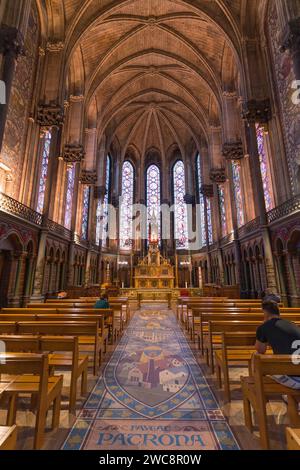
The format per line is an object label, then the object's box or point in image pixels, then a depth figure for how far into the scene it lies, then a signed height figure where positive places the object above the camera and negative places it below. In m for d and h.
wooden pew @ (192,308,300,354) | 4.98 -0.65
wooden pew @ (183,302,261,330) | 7.27 -0.61
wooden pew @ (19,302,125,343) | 5.97 -0.64
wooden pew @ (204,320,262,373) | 4.12 -0.70
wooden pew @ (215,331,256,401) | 3.31 -0.86
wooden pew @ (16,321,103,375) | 3.93 -0.71
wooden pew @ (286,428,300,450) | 1.54 -1.03
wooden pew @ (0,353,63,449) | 2.24 -1.08
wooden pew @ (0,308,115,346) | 4.78 -0.64
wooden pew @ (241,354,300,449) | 2.20 -1.06
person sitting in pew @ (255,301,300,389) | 2.48 -0.56
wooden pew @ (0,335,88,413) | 2.95 -0.77
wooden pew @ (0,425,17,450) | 1.53 -1.01
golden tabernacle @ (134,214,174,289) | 20.66 +1.42
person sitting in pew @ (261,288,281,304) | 11.03 -0.28
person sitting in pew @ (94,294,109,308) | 6.45 -0.48
